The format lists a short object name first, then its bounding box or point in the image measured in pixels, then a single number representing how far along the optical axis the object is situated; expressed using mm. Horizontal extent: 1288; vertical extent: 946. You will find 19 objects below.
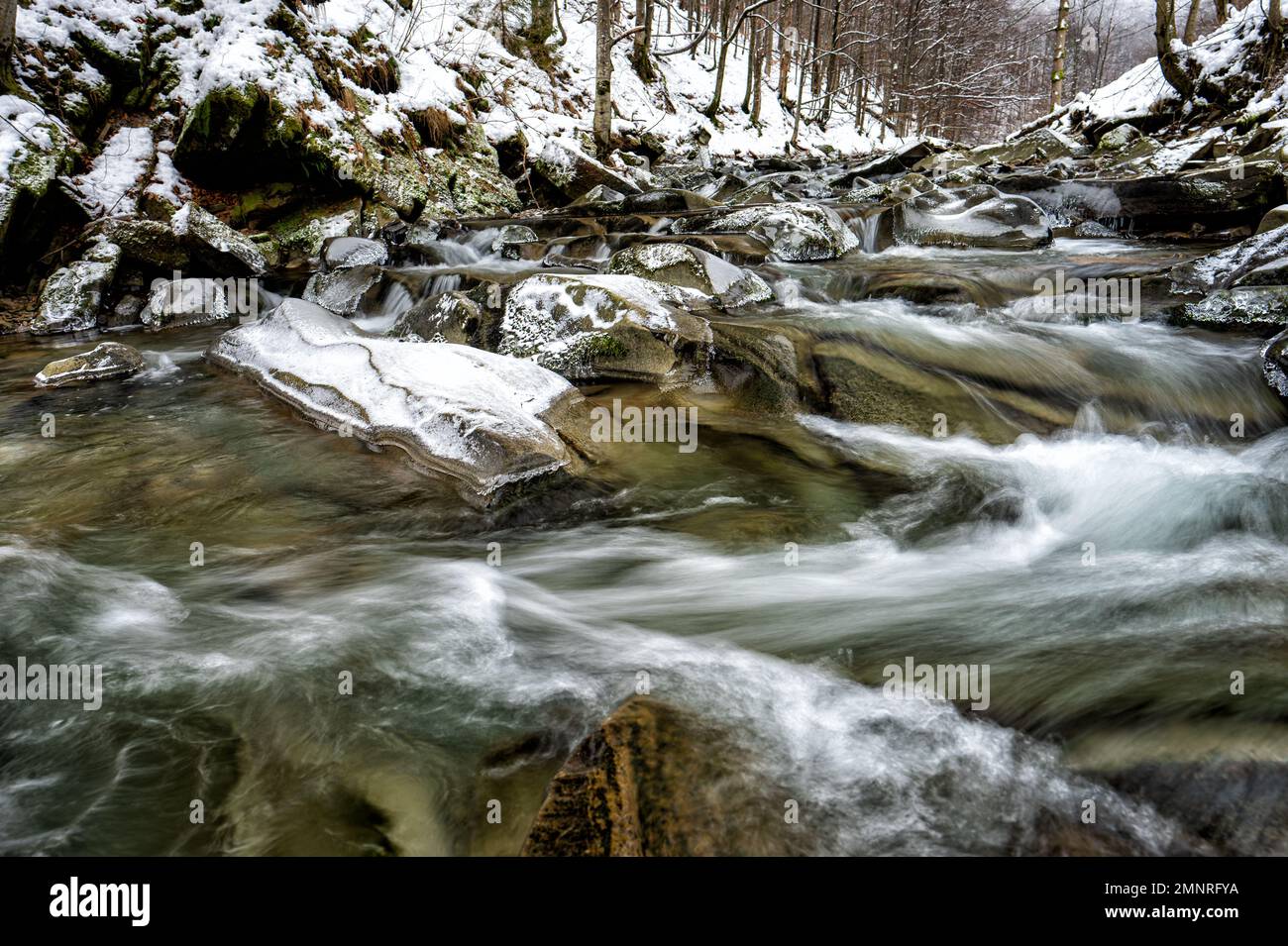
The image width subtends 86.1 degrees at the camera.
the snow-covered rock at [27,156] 7252
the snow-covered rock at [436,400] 3600
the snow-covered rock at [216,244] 7805
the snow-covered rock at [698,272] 6520
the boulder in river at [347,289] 7395
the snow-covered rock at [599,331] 4945
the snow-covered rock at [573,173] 12516
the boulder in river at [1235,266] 5453
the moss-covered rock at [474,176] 11632
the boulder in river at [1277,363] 4211
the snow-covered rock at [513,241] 8742
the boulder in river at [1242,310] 5000
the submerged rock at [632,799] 1487
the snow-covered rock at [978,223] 8594
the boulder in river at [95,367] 5477
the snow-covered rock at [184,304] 7570
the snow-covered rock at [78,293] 7273
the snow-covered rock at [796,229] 8477
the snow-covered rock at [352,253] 8898
